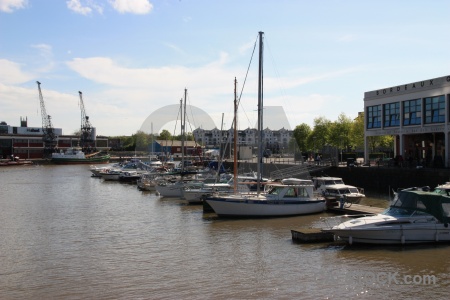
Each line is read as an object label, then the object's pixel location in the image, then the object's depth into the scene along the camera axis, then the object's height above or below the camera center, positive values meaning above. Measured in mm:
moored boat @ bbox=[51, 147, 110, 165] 163625 -3265
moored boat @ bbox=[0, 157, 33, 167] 149100 -4488
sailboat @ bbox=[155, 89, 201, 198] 51750 -4282
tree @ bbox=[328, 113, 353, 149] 105875 +3882
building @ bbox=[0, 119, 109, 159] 172750 +1136
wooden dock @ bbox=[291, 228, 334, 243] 25969 -4697
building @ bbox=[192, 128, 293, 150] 54481 +1144
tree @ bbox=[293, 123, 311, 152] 132875 +4979
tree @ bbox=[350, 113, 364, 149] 99875 +4181
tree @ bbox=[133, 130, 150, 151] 178812 +3319
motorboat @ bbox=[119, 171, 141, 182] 78556 -4472
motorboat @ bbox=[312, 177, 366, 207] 37188 -3463
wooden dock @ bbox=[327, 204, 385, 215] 32766 -4169
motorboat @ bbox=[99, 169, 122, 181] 84750 -4653
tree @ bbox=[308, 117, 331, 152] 114250 +4798
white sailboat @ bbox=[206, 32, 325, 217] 34688 -3812
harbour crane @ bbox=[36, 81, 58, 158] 179250 +4319
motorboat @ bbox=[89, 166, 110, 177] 92031 -4427
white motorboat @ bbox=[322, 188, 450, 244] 24484 -3825
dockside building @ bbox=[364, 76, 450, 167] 52469 +4154
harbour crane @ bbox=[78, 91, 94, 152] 189750 +5521
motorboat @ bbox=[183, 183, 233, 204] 44456 -3937
